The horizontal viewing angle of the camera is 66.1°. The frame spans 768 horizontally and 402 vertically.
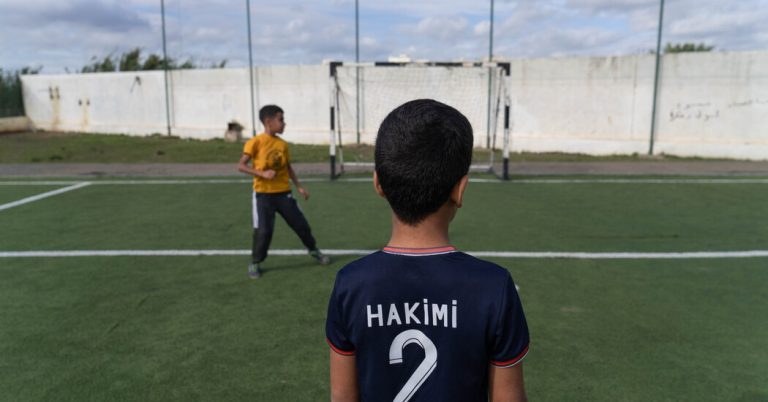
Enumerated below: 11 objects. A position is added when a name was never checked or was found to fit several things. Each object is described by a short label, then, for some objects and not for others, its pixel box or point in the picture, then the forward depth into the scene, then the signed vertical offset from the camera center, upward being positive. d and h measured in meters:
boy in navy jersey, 1.59 -0.48
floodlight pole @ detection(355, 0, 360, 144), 21.53 +1.37
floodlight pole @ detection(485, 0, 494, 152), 19.47 +1.01
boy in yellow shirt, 6.43 -0.72
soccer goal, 19.92 +0.79
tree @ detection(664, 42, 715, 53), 26.28 +3.25
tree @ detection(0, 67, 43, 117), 30.59 +0.96
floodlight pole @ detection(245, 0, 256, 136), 23.09 +1.82
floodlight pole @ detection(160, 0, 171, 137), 25.42 +1.20
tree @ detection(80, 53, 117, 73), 32.69 +2.63
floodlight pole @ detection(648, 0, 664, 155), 17.73 +1.02
